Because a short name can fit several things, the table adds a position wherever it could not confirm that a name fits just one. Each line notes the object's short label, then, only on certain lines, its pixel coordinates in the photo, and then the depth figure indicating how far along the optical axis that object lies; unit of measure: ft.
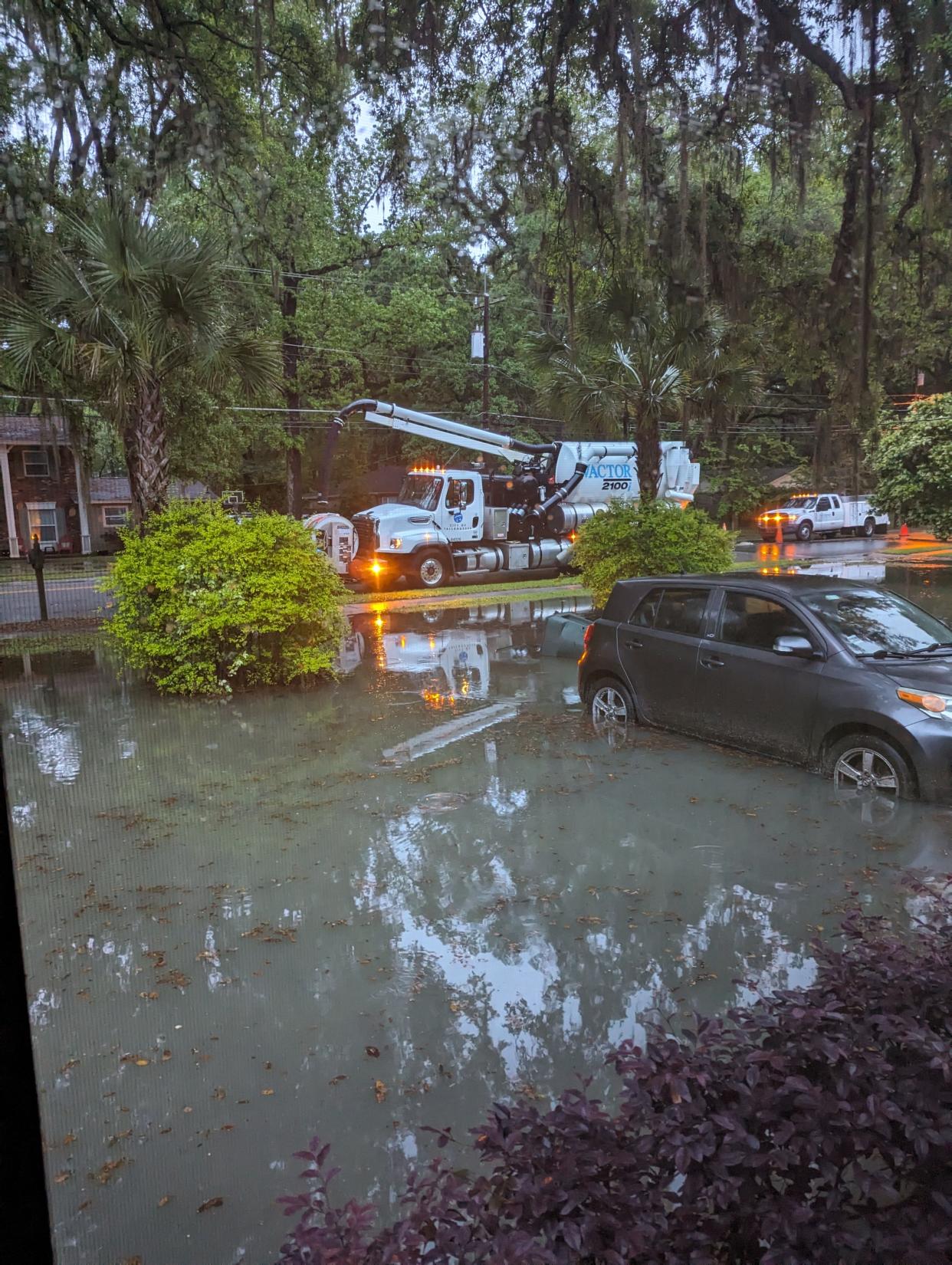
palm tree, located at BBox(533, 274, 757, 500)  34.14
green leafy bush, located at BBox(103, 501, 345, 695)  29.78
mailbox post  50.70
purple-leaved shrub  4.80
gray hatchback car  17.54
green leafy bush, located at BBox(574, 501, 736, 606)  39.19
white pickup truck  94.43
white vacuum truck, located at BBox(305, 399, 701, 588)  59.47
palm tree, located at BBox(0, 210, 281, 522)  30.19
